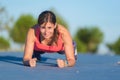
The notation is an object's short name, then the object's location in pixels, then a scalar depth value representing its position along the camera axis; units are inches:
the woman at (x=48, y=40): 146.9
